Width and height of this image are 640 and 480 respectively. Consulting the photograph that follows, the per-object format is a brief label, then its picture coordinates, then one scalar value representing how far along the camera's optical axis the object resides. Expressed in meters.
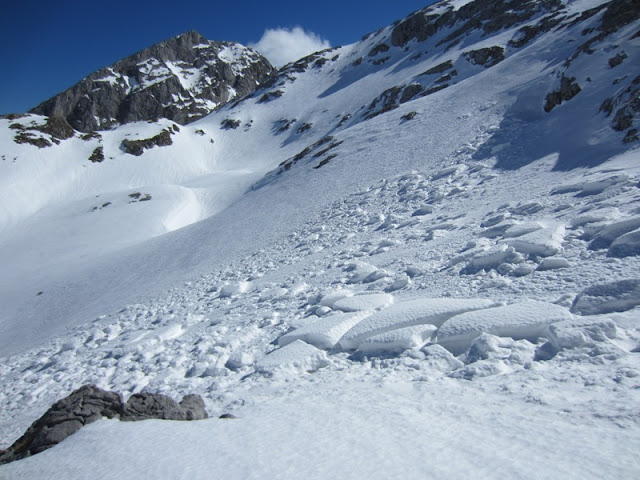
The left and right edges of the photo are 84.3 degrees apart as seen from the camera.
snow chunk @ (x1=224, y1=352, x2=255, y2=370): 5.19
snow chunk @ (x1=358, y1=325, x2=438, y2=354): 4.34
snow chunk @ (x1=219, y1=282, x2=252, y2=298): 9.35
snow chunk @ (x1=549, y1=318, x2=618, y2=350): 3.40
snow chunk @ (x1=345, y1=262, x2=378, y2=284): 7.60
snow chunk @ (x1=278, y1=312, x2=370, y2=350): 5.06
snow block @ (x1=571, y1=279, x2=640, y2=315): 3.87
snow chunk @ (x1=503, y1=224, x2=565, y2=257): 5.73
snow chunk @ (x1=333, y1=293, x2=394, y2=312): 5.97
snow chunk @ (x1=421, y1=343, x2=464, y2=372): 3.83
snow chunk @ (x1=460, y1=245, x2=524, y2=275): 5.88
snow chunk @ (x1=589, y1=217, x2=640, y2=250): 5.38
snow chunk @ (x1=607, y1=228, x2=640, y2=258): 4.91
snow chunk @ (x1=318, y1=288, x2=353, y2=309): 6.74
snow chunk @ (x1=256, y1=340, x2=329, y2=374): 4.63
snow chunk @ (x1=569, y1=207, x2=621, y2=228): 6.19
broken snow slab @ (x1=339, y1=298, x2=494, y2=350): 4.64
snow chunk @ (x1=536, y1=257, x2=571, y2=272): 5.28
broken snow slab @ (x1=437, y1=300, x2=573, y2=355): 3.83
